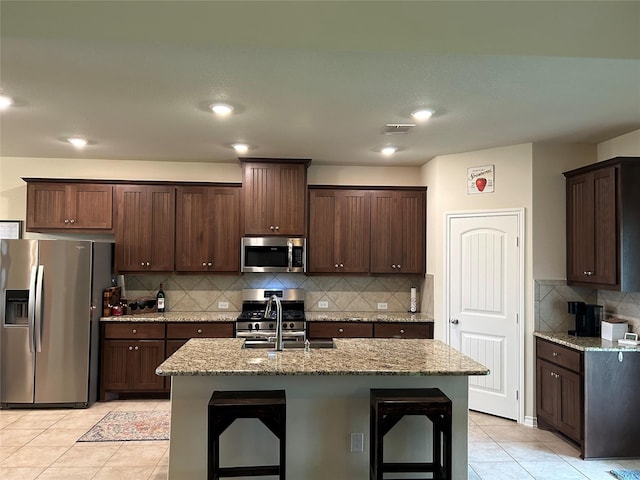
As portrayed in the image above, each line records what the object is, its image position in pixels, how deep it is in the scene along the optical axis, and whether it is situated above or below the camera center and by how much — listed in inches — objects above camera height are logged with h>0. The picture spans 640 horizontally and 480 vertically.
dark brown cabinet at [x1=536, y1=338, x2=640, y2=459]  129.3 -42.4
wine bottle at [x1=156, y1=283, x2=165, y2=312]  195.8 -19.8
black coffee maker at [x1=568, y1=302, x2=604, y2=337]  145.0 -19.4
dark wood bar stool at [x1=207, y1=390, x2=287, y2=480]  92.9 -35.2
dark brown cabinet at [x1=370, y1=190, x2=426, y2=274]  197.2 +13.2
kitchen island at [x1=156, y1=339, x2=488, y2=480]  103.6 -38.9
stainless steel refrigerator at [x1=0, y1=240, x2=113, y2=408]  163.9 -26.0
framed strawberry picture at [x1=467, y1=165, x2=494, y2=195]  168.4 +32.2
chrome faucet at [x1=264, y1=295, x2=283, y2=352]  115.8 -19.1
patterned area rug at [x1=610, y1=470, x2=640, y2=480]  117.3 -58.5
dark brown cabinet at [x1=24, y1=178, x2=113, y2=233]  187.2 +21.8
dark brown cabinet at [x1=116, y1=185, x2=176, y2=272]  189.0 +12.9
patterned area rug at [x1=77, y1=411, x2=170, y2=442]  141.7 -59.1
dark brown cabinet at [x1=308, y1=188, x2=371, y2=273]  196.1 +13.1
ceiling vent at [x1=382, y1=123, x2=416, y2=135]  140.0 +43.9
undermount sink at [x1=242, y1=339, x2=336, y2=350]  124.0 -25.3
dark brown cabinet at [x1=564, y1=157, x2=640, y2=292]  131.7 +11.9
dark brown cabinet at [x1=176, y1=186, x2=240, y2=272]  191.8 +12.2
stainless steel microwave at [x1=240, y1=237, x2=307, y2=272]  189.5 +1.9
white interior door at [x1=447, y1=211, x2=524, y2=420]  161.5 -15.3
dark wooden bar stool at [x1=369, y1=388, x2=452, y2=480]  95.6 -36.6
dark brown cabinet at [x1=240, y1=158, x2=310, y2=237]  188.2 +26.8
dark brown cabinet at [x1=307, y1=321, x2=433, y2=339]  183.3 -29.7
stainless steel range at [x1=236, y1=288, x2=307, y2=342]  180.4 -24.9
